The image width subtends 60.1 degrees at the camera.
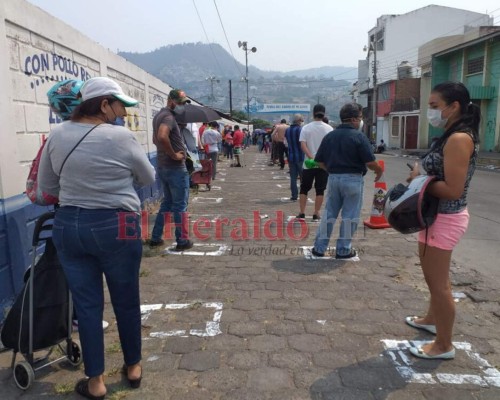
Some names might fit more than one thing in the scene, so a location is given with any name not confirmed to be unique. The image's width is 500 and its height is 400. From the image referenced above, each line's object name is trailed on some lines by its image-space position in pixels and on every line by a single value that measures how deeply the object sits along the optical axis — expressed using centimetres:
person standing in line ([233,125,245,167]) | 1895
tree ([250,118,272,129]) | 7331
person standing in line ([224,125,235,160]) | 2163
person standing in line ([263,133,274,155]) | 3045
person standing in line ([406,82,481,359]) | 267
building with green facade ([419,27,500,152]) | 2447
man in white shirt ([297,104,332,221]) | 698
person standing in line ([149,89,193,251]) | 520
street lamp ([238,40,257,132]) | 4725
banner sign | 6812
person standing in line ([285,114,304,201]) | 844
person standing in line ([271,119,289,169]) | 1449
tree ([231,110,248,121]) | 7598
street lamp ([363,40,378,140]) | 4003
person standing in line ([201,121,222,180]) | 1229
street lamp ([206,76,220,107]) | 6450
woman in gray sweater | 238
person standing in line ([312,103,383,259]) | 492
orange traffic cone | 683
